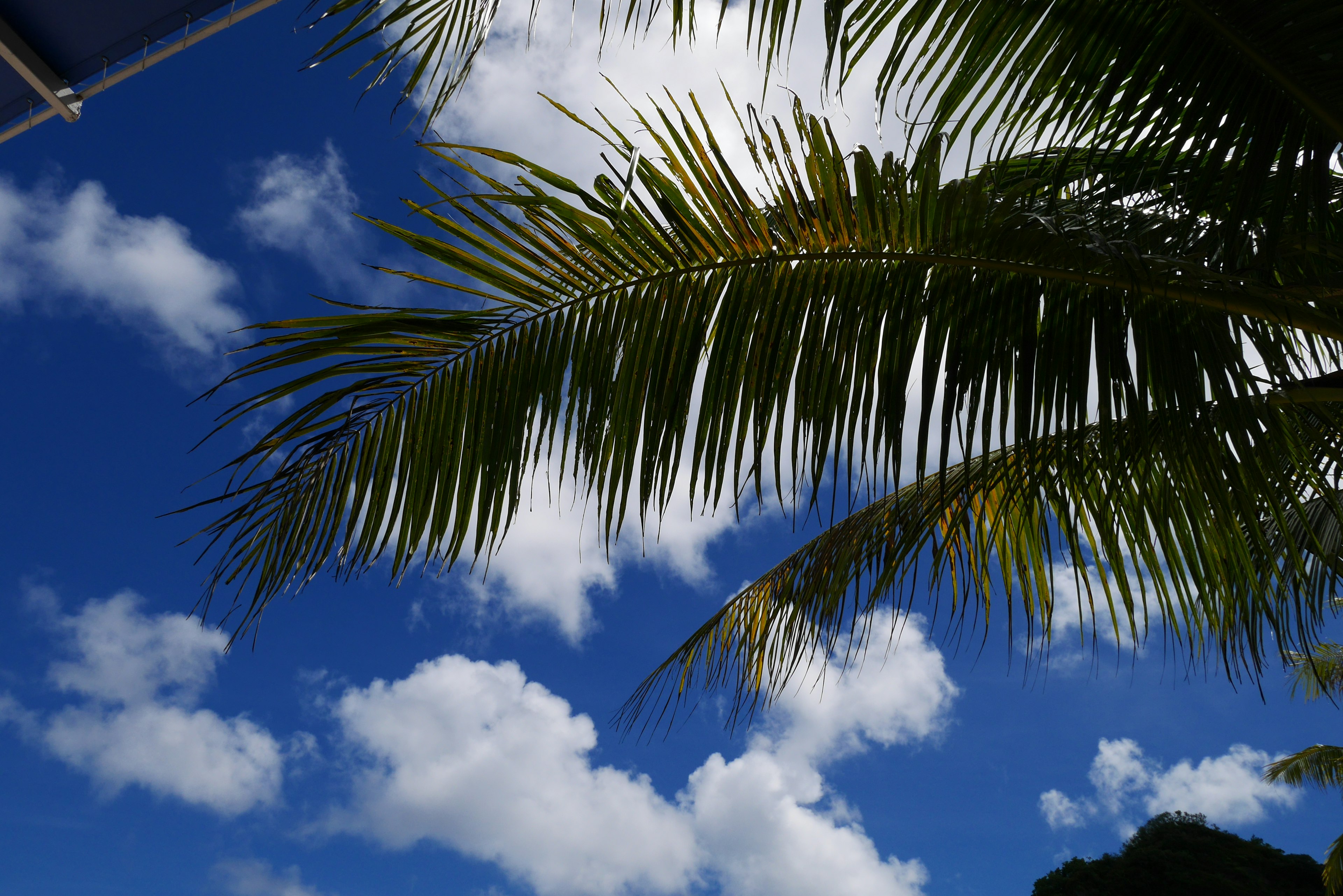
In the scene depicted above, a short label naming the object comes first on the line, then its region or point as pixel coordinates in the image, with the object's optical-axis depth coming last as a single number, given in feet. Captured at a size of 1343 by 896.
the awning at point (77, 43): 19.07
